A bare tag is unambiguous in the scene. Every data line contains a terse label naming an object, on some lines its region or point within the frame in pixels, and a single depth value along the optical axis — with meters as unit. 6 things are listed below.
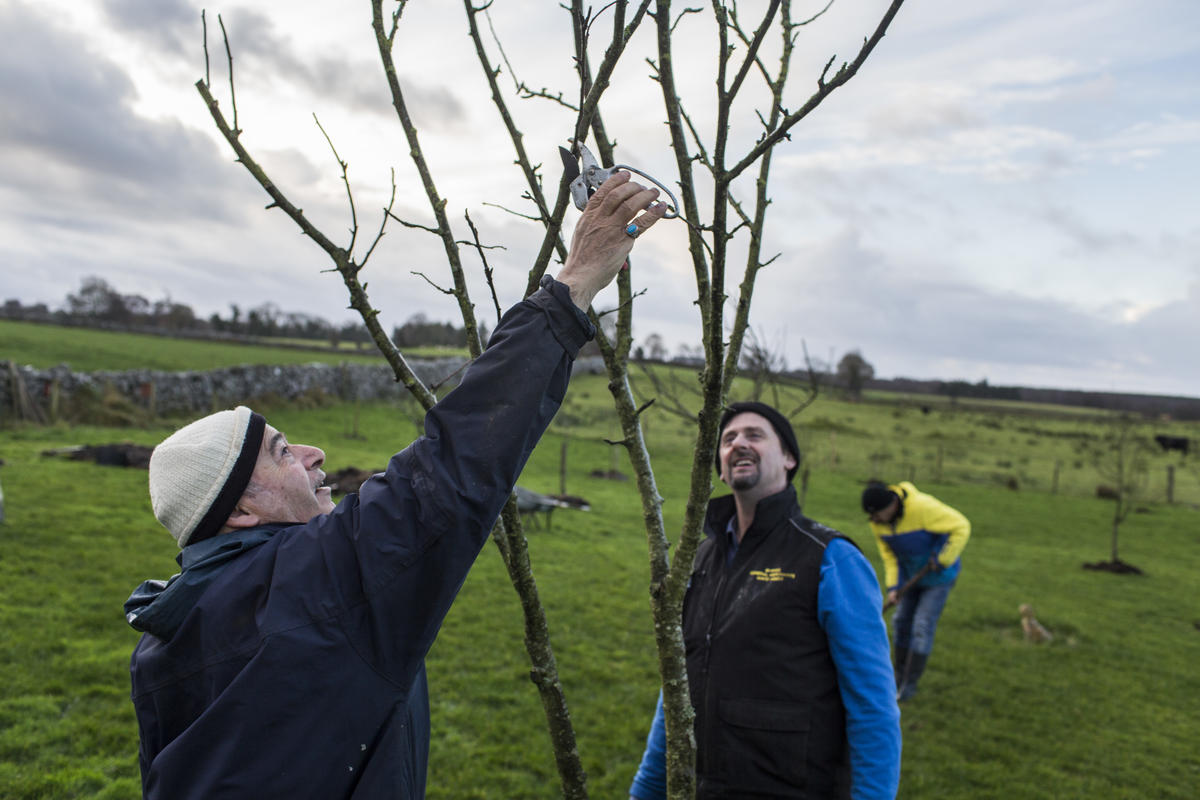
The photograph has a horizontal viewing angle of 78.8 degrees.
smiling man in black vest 2.35
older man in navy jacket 1.17
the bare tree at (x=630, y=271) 1.37
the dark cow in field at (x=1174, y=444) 43.39
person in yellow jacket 6.57
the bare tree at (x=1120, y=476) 15.38
